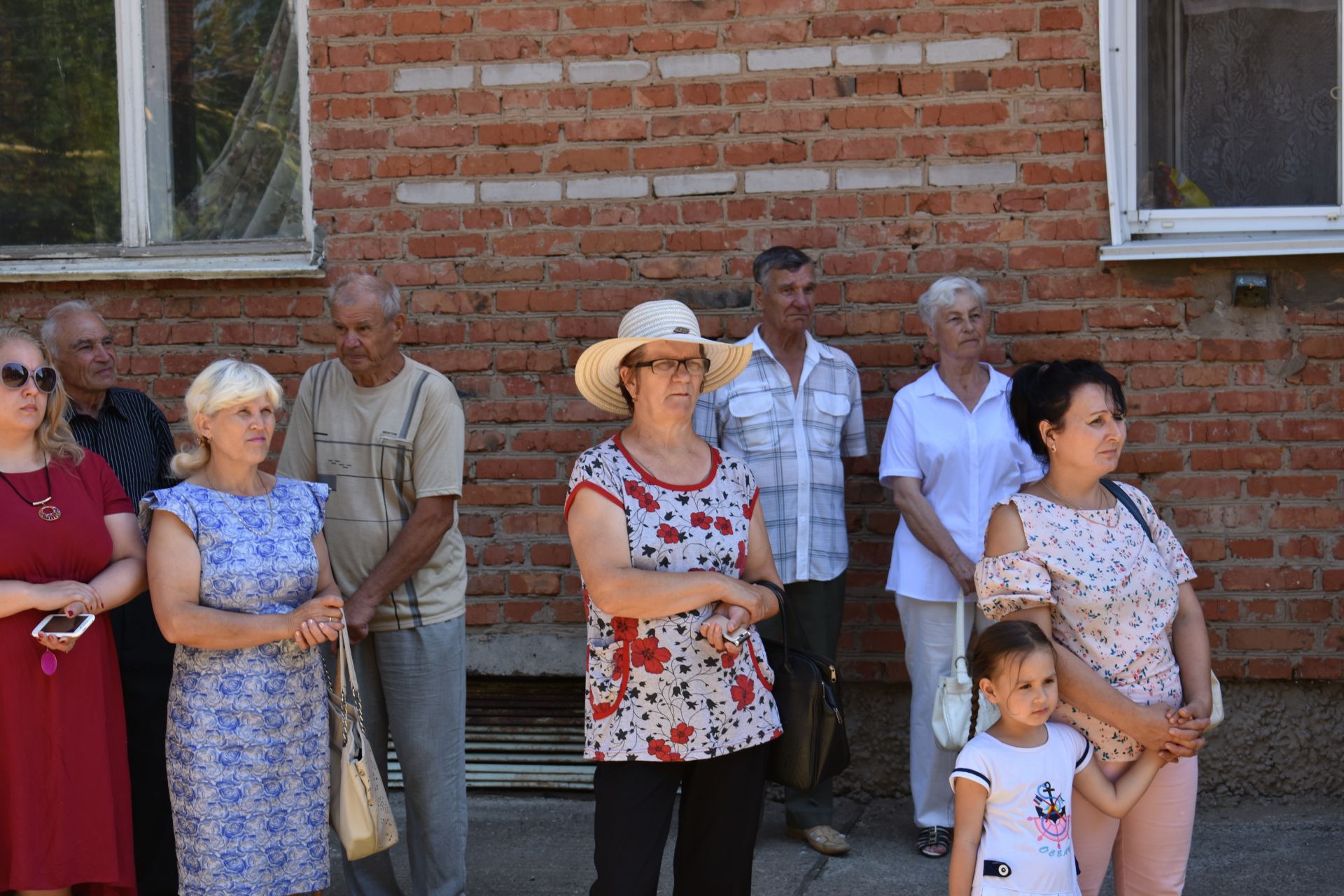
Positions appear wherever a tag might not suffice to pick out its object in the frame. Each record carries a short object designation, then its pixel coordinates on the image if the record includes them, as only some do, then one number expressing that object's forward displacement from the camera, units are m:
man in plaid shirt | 4.75
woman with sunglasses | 3.53
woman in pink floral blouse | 3.20
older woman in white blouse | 4.68
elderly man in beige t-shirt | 4.11
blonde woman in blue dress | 3.47
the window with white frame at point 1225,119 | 4.97
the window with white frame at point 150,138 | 5.57
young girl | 3.06
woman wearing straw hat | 3.21
